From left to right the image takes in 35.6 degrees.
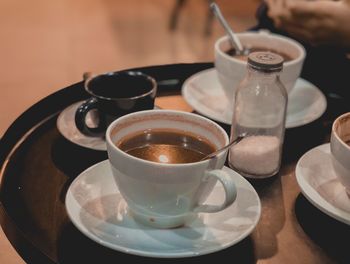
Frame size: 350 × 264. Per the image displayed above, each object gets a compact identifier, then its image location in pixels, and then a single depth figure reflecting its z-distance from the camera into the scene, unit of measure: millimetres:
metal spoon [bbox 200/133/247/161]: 583
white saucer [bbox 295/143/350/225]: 646
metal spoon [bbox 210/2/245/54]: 935
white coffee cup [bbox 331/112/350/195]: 635
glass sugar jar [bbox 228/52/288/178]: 724
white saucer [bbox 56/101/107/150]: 771
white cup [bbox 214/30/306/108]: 863
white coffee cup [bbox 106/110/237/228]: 557
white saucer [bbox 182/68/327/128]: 880
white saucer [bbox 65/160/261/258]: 566
